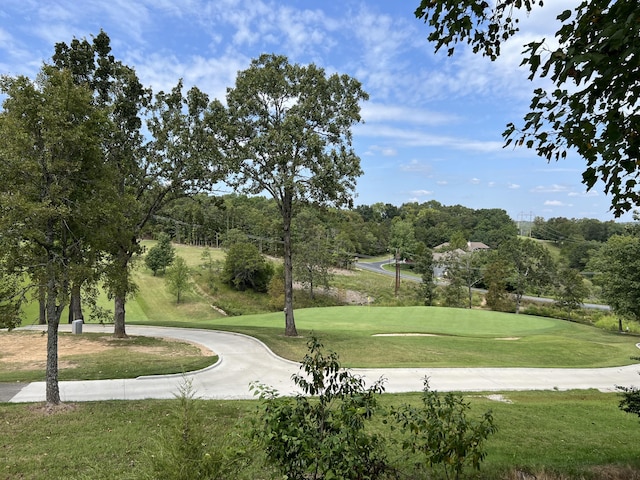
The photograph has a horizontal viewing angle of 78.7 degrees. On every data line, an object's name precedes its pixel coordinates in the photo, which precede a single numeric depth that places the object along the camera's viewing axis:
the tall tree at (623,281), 25.55
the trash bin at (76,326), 19.28
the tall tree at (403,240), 82.43
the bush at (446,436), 3.35
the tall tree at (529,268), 46.56
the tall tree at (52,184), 7.46
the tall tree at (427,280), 46.75
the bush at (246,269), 47.06
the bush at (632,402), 5.76
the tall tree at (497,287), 45.72
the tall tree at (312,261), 47.81
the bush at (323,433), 2.92
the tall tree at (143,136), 15.74
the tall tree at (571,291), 41.56
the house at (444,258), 48.88
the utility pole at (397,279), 49.24
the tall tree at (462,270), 47.56
